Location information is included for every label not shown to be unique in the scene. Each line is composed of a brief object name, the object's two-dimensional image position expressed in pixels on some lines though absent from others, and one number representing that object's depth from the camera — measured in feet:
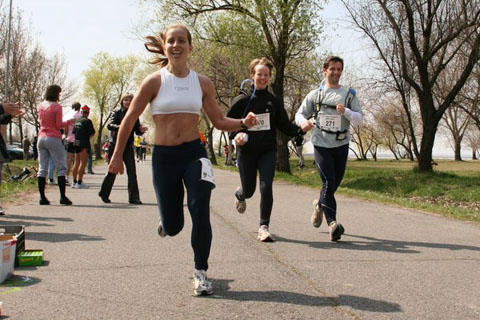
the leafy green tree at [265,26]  65.36
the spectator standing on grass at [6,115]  22.63
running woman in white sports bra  12.94
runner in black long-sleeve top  20.27
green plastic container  15.25
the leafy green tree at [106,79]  209.97
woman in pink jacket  30.25
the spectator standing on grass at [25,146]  110.54
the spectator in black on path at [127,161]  32.07
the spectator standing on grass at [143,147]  131.85
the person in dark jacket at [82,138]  41.70
